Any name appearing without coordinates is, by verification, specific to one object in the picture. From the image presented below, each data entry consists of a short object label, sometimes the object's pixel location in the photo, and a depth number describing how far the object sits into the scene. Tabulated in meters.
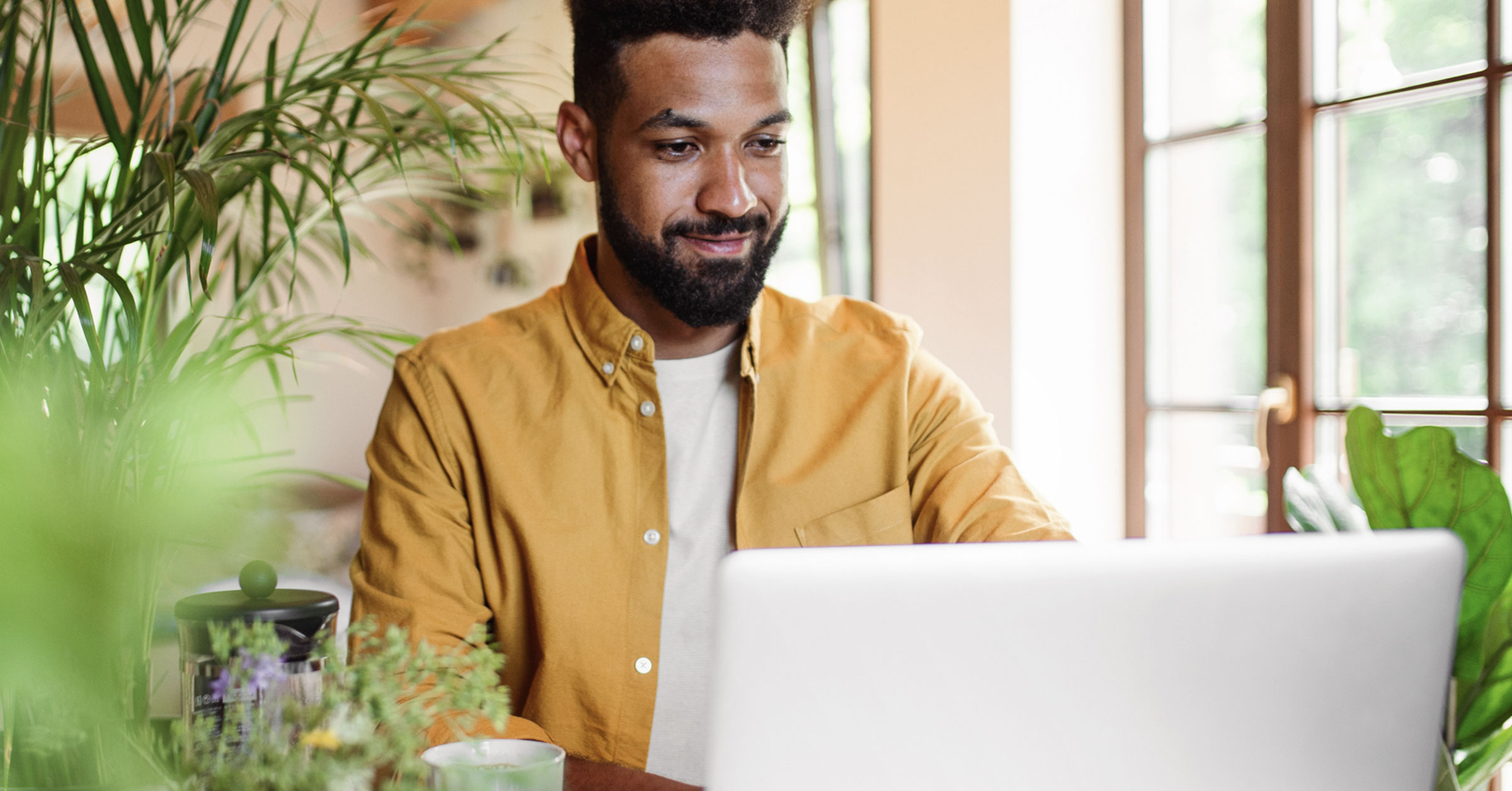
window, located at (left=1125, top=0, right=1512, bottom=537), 2.29
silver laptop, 0.52
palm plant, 1.09
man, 1.34
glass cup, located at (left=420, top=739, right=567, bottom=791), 0.62
